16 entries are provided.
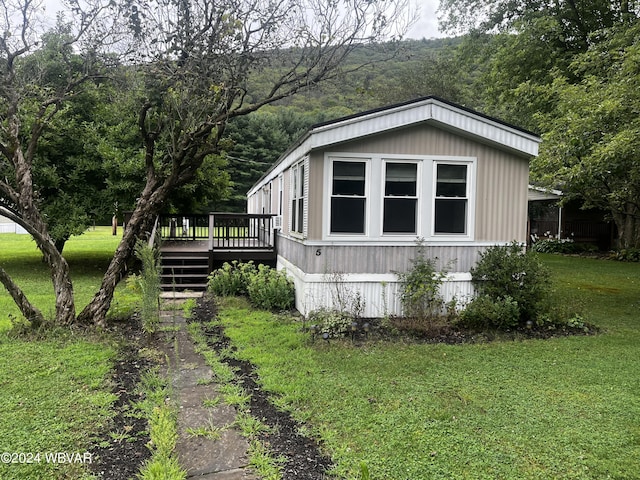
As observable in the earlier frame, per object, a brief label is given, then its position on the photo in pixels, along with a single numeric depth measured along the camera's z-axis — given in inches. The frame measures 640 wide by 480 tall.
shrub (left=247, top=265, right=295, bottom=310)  324.8
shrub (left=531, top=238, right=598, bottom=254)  784.3
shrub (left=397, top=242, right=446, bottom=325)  276.3
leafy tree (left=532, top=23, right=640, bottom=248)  282.5
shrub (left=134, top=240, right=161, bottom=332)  226.4
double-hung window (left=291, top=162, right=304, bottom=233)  324.8
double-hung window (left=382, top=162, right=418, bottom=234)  294.0
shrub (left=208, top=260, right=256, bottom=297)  366.0
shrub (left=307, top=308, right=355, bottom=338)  251.8
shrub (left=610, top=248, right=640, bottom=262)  664.4
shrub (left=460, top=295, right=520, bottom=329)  268.8
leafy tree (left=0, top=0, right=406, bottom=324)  252.7
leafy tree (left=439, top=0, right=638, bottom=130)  649.6
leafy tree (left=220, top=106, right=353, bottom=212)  1496.1
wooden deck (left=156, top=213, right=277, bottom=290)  412.8
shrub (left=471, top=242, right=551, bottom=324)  278.2
